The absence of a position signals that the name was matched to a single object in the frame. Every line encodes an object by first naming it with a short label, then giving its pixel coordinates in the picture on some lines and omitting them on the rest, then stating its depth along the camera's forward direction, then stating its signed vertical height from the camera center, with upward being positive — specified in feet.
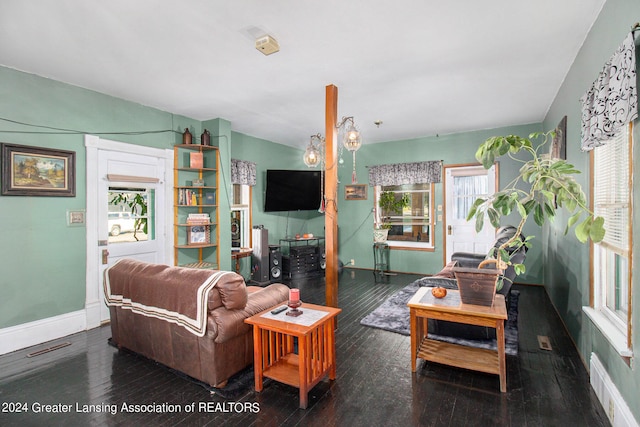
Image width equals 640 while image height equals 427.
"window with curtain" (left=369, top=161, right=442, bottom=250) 19.65 +0.97
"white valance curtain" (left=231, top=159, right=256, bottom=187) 17.53 +2.29
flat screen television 19.83 +1.42
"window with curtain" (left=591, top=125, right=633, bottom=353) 6.02 -0.46
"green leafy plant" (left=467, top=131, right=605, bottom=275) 6.16 +0.50
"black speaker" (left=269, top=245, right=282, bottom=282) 18.53 -3.01
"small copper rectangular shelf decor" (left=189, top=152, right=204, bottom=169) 14.98 +2.48
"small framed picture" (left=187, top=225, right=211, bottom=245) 15.20 -1.10
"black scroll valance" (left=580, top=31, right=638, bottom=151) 4.95 +2.02
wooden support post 10.69 +0.55
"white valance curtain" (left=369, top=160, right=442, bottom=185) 19.31 +2.48
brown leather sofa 7.38 -2.60
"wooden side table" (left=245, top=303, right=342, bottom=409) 6.82 -3.27
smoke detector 8.30 +4.53
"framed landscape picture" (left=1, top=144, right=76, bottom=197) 9.93 +1.38
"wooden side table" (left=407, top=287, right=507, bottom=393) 7.35 -2.97
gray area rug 9.63 -4.09
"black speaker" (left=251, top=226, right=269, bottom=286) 17.89 -2.51
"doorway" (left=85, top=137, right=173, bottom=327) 11.93 +0.17
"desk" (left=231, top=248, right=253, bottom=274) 17.33 -2.34
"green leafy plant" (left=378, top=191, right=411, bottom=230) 20.93 +0.55
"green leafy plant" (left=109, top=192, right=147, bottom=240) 13.03 +0.28
